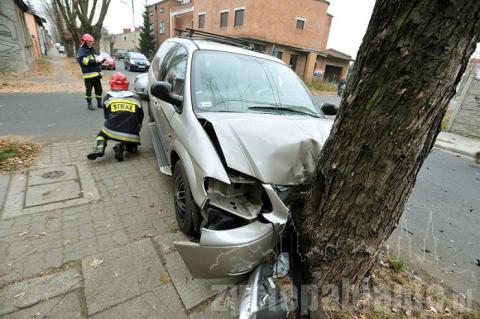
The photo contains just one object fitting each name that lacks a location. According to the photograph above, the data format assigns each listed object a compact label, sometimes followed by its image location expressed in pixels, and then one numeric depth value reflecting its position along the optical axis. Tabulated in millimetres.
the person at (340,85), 19569
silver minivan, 1812
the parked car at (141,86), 8000
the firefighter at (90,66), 6752
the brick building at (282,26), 26203
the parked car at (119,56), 40562
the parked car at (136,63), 21422
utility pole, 60594
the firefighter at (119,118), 4098
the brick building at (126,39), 61000
